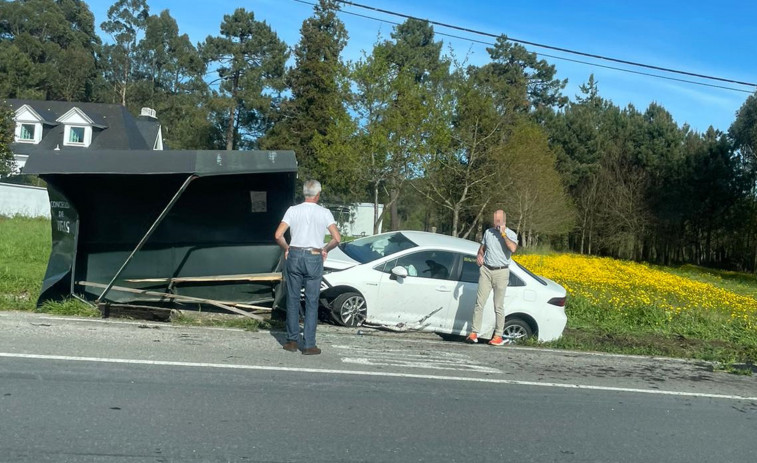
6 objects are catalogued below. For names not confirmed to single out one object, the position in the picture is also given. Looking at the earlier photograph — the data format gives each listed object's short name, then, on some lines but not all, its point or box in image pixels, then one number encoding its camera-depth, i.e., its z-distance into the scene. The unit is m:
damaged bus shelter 9.12
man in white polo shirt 7.70
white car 10.02
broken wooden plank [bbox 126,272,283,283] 10.06
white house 46.52
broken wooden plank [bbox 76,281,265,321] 9.77
